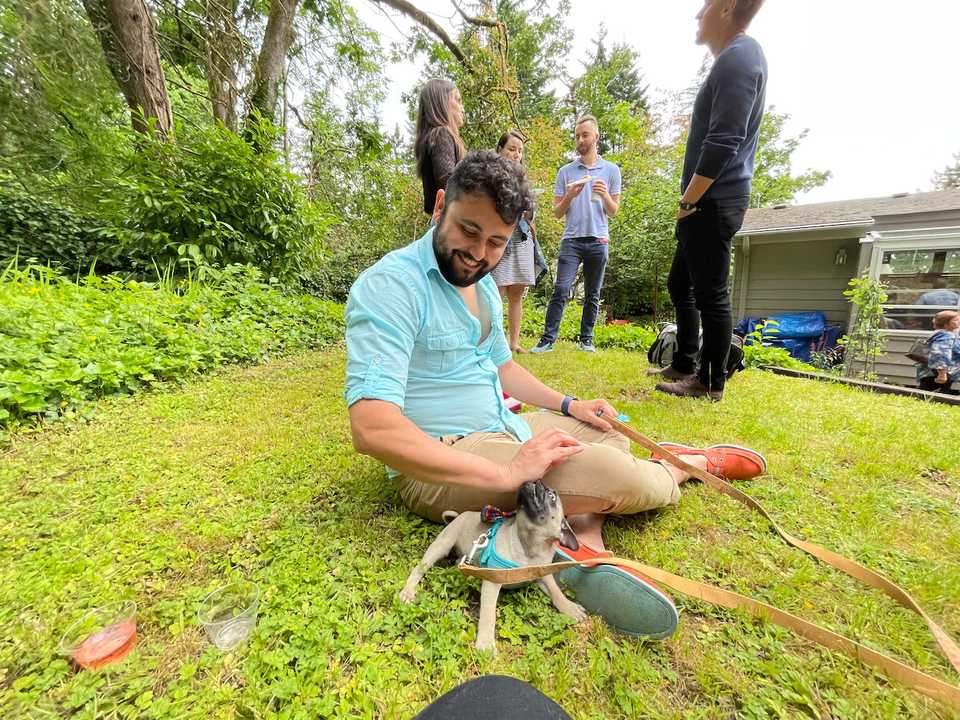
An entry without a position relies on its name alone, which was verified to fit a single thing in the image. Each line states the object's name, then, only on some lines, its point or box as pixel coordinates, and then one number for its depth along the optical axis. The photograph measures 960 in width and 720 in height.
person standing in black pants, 2.25
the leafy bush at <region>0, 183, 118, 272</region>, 6.63
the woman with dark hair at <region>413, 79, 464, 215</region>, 2.83
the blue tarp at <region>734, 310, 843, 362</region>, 9.75
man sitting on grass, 1.14
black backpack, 3.59
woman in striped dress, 3.56
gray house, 8.02
